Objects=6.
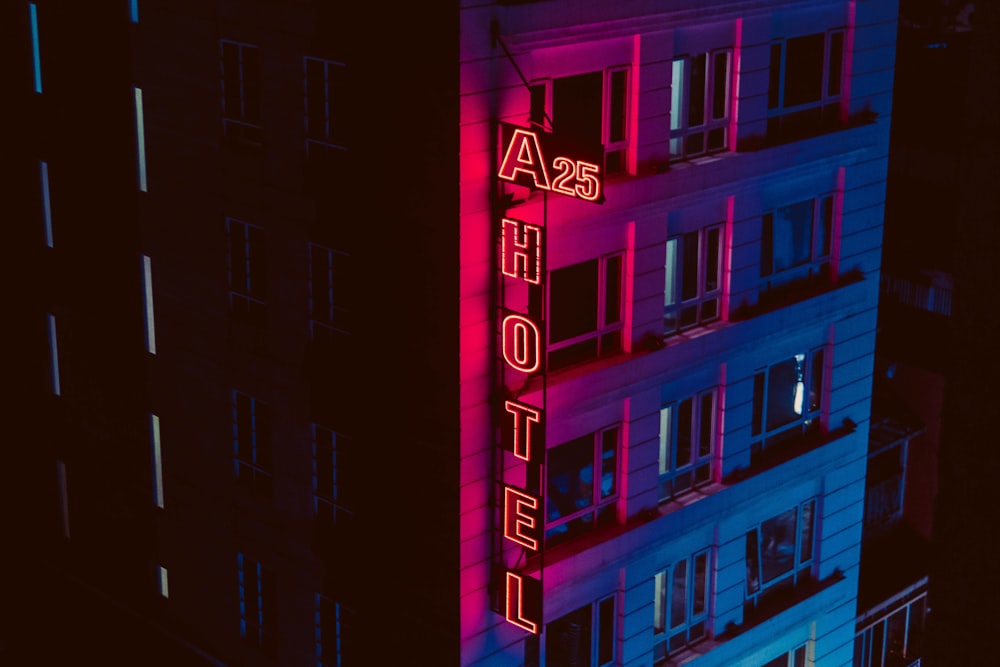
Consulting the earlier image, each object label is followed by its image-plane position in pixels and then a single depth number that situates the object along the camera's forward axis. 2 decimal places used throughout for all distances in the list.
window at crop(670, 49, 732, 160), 29.31
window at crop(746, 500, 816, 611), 33.44
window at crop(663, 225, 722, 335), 30.16
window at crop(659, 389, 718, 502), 30.80
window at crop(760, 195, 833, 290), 32.22
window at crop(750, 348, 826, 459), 32.78
